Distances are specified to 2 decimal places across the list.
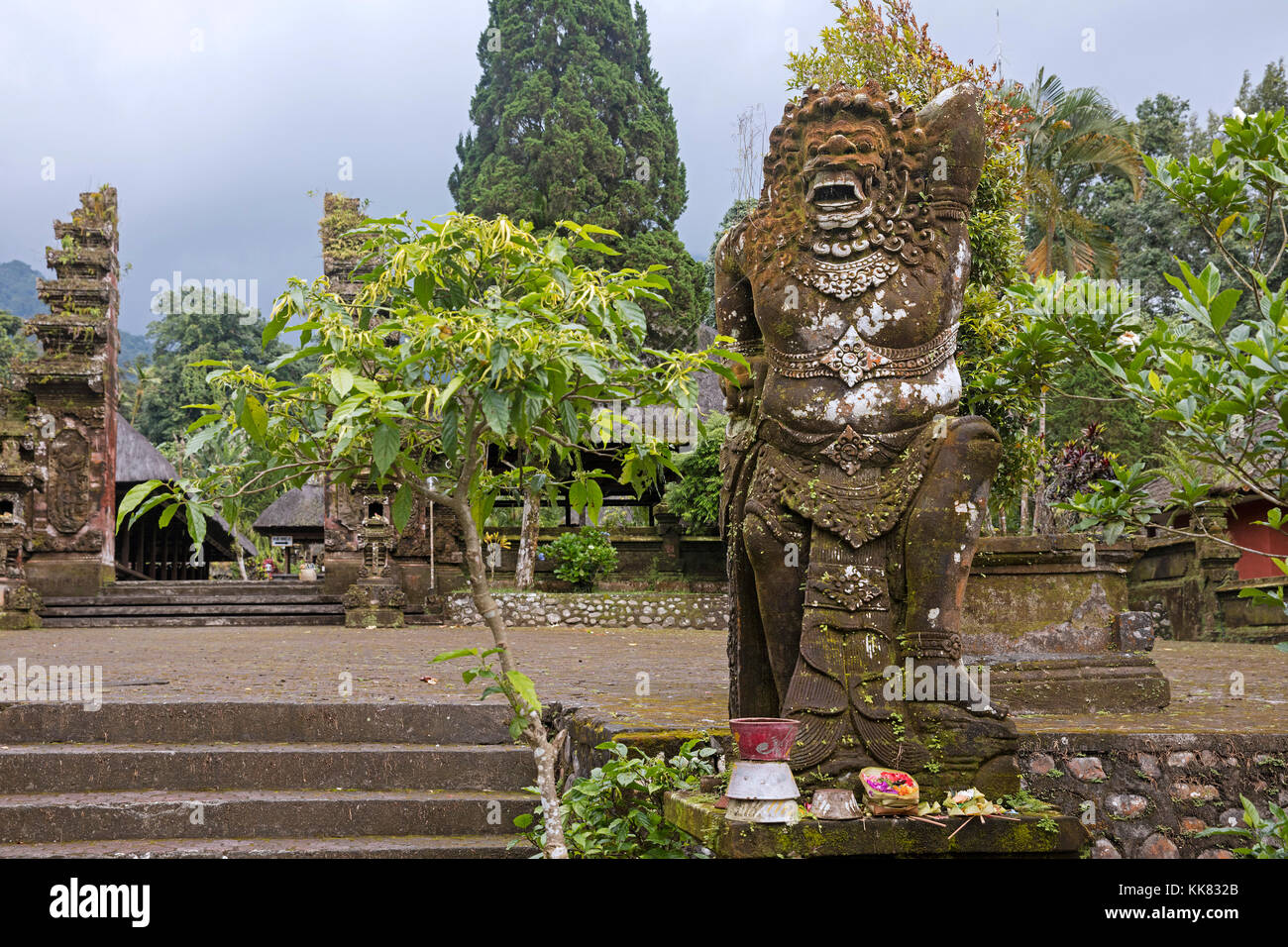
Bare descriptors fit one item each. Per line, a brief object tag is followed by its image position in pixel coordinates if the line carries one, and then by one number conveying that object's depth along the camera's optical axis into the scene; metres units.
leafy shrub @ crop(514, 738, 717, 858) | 3.81
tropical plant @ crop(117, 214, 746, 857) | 3.00
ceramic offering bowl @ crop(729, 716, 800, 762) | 3.00
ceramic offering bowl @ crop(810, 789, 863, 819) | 3.00
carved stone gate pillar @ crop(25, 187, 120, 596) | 17.09
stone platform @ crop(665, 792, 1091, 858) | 2.88
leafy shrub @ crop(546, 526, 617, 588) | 16.56
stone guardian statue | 3.37
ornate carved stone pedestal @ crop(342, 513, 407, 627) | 15.73
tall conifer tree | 21.00
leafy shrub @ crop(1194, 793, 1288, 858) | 3.33
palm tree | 20.66
